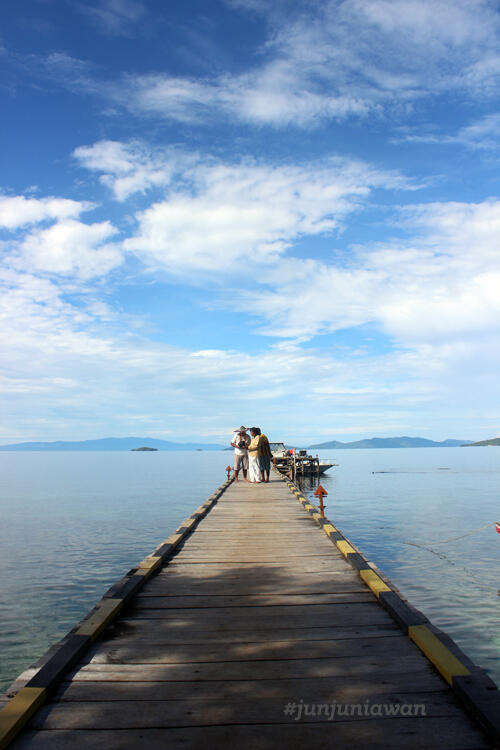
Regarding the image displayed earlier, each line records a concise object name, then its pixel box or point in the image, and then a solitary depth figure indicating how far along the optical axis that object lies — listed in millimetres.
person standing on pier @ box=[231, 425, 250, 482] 20750
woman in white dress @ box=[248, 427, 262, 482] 19420
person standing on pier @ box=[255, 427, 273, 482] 19562
